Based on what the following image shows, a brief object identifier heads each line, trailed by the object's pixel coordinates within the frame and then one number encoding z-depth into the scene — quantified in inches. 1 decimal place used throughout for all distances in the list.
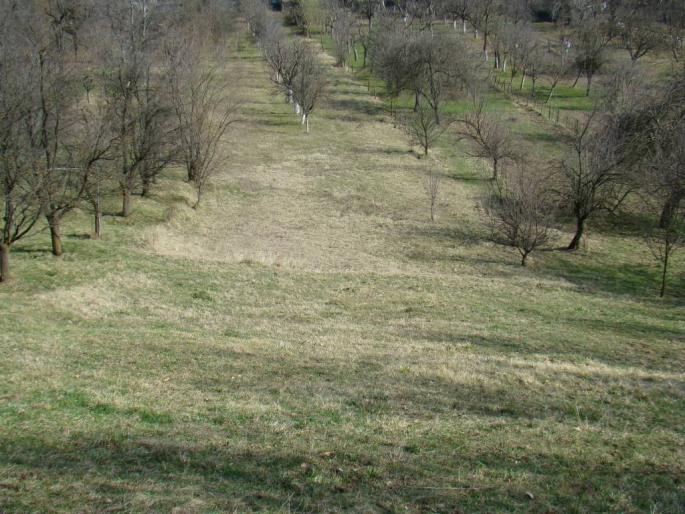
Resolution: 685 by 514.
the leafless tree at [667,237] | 987.3
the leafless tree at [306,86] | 2081.7
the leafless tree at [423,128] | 1911.2
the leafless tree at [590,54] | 2603.3
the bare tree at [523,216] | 1125.1
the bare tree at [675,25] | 2839.6
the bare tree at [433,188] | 1386.6
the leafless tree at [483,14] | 3194.6
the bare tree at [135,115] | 1107.9
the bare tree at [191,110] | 1302.9
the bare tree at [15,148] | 726.5
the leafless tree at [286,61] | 2144.4
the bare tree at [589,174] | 1215.6
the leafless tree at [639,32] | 2752.7
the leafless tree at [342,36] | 2950.3
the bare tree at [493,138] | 1694.1
